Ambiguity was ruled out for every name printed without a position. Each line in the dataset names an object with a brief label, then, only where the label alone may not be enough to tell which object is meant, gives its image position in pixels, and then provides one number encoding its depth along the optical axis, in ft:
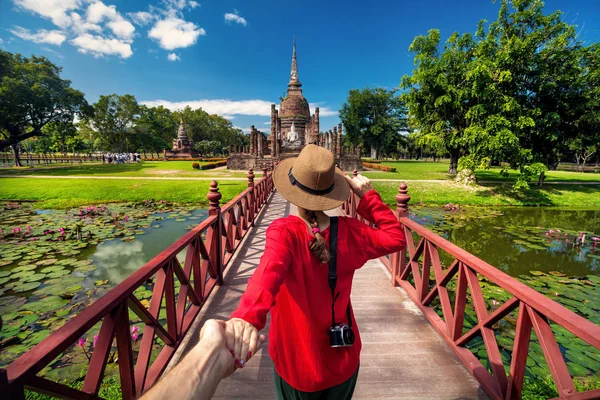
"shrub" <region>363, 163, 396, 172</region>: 82.00
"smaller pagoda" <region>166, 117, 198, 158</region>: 161.17
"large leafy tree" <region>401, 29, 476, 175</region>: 50.80
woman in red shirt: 4.12
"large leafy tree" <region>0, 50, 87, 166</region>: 77.67
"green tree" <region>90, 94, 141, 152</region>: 135.64
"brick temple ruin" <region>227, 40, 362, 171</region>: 89.92
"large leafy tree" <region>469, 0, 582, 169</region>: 45.39
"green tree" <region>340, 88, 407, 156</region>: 145.94
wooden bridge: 5.04
